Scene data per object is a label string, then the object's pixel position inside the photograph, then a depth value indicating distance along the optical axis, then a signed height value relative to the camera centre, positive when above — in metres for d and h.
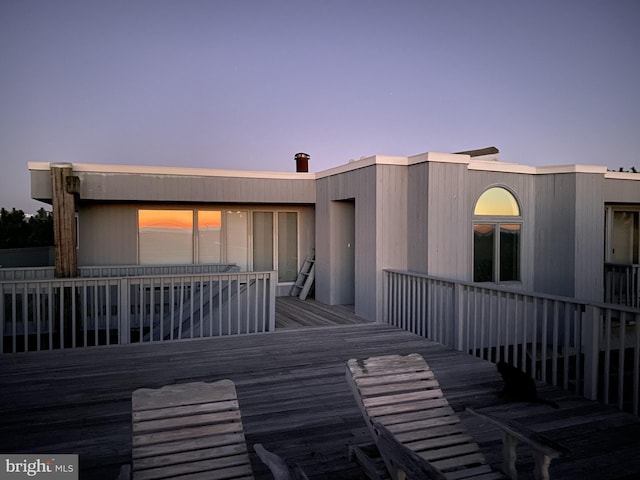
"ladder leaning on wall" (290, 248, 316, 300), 10.56 -0.97
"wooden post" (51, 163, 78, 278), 6.82 +0.21
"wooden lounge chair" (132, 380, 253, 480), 2.14 -1.04
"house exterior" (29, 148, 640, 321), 7.11 +0.25
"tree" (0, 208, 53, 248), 18.48 +0.07
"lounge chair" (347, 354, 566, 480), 2.09 -1.08
